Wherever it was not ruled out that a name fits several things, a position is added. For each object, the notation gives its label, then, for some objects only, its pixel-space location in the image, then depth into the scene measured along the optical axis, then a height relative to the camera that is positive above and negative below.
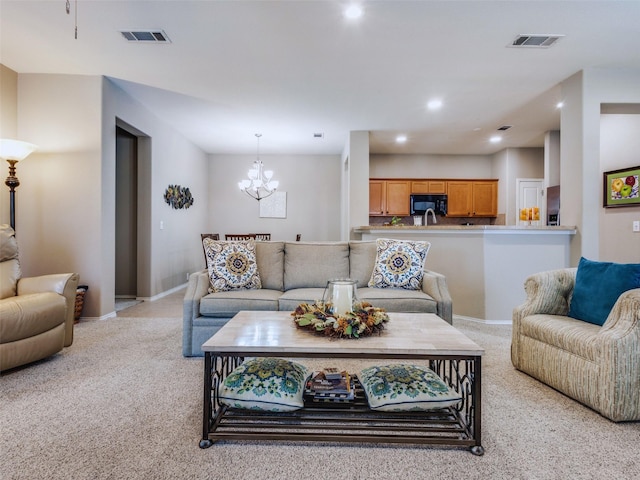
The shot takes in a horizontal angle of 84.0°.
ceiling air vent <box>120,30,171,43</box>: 3.09 +1.80
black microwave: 7.62 +0.74
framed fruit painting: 3.88 +0.56
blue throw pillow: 2.12 -0.31
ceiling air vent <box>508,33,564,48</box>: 3.09 +1.76
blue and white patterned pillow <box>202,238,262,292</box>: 3.10 -0.25
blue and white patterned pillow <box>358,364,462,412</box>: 1.72 -0.77
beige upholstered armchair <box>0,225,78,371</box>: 2.39 -0.53
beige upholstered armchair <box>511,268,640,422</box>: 1.85 -0.65
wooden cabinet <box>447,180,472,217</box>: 7.71 +0.86
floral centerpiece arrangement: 1.72 -0.42
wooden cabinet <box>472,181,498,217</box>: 7.71 +0.84
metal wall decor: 5.85 +0.72
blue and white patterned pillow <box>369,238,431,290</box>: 3.19 -0.26
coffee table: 1.57 -0.86
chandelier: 6.48 +1.07
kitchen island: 4.03 -0.28
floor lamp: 3.30 +0.77
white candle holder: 1.94 -0.33
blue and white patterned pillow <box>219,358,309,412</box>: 1.74 -0.76
